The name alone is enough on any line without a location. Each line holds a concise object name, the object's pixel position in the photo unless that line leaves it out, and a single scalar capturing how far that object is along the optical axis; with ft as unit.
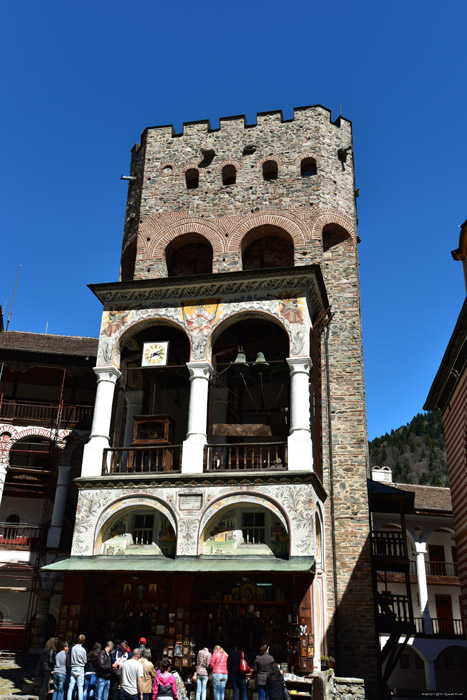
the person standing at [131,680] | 40.22
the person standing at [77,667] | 44.73
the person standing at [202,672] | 46.44
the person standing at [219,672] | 45.68
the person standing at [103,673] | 44.47
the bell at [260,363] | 63.87
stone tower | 56.08
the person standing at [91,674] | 45.29
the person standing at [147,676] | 41.04
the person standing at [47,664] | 45.47
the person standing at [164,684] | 38.45
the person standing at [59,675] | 44.29
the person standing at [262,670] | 43.29
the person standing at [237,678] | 47.09
